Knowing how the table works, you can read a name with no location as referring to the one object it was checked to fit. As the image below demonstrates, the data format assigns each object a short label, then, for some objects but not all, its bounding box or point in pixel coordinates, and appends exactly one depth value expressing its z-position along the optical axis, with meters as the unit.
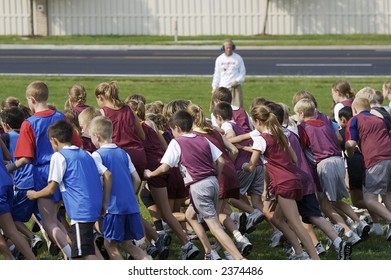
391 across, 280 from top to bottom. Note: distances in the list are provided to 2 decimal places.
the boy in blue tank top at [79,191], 17.33
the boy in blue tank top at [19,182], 19.59
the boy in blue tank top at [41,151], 18.91
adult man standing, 40.78
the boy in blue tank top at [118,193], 18.14
